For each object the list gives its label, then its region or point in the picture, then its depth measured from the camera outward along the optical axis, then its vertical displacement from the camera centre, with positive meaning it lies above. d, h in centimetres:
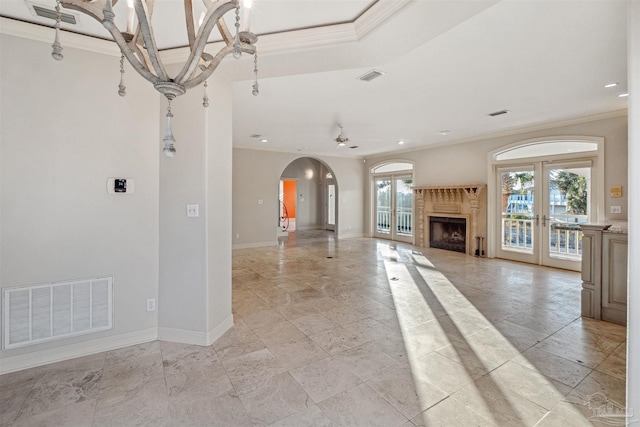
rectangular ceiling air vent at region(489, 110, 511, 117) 469 +168
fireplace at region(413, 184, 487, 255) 667 -7
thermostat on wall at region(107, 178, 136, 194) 254 +24
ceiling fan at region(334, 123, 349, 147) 577 +151
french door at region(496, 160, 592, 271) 518 +5
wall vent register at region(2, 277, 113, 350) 224 -82
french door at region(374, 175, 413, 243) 866 +16
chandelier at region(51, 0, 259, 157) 106 +73
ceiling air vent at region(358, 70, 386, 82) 327 +161
